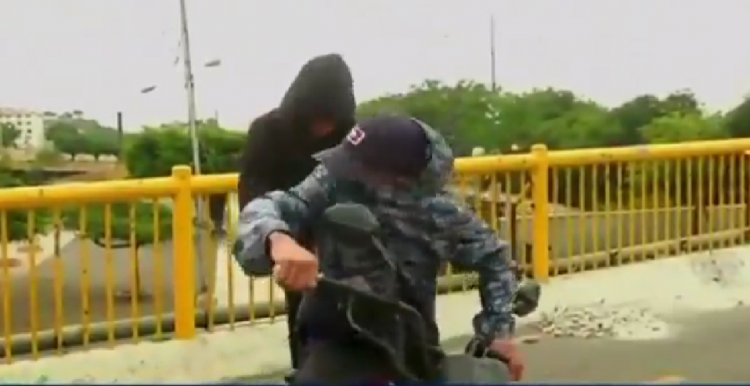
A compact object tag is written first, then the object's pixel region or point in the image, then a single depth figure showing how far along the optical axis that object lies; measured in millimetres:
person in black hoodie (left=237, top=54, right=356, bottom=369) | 4055
